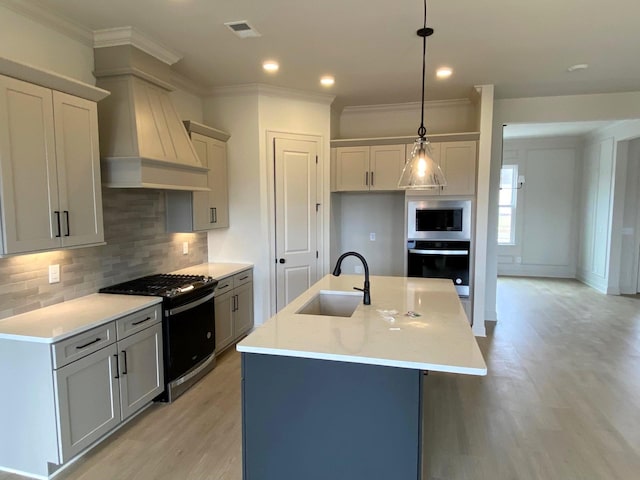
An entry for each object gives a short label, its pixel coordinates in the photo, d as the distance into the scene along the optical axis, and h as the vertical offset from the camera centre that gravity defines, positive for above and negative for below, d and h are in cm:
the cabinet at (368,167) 481 +56
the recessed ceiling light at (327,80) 407 +141
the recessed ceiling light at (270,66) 365 +141
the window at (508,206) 833 +13
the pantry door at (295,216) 457 -5
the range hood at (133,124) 291 +68
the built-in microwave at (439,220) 460 -9
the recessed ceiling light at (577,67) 371 +141
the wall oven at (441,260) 462 -58
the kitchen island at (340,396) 173 -86
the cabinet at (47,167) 215 +27
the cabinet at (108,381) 221 -109
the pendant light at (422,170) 265 +29
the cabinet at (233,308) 385 -102
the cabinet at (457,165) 455 +56
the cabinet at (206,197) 384 +16
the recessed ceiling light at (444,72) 382 +141
